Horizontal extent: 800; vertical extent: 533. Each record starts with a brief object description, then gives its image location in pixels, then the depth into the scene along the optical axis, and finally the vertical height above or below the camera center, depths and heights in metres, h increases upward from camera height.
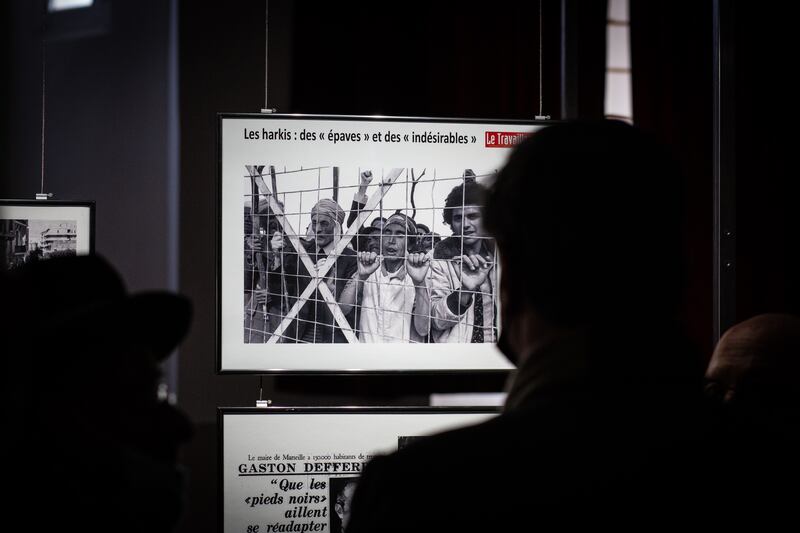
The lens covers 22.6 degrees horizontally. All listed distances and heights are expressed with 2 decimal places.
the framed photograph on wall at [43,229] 3.85 +0.12
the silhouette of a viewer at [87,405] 2.32 -0.07
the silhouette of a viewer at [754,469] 2.15 -0.10
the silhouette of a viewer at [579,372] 2.05 -0.04
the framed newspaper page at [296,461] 3.81 -0.32
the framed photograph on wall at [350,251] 3.82 +0.08
